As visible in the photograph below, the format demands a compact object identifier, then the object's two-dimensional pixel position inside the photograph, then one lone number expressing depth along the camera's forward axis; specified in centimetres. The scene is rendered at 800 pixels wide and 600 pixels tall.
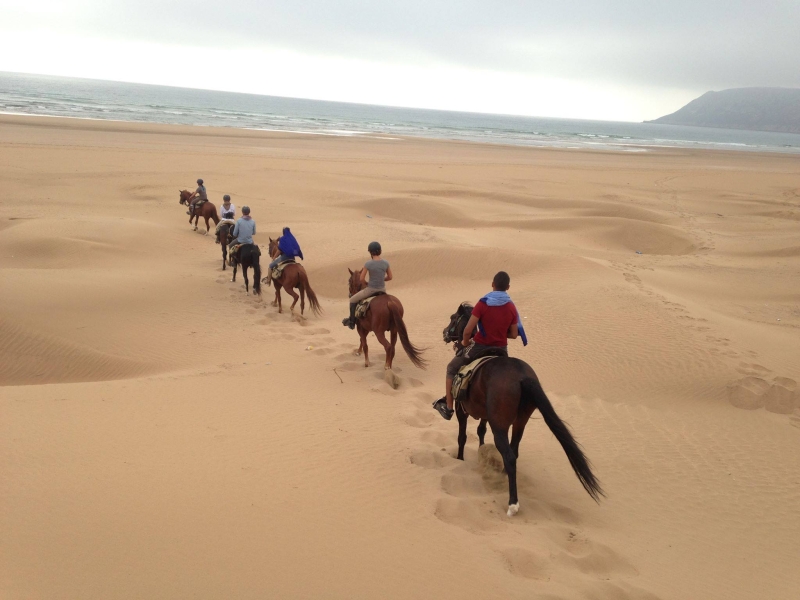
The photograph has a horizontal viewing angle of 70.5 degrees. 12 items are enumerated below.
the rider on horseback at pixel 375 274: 1011
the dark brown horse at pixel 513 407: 571
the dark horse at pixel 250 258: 1441
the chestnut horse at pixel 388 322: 994
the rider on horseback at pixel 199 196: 2092
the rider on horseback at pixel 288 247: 1302
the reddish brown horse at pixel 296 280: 1316
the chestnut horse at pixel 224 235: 1669
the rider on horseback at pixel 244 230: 1457
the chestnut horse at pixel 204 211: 2040
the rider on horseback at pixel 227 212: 1686
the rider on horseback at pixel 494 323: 621
